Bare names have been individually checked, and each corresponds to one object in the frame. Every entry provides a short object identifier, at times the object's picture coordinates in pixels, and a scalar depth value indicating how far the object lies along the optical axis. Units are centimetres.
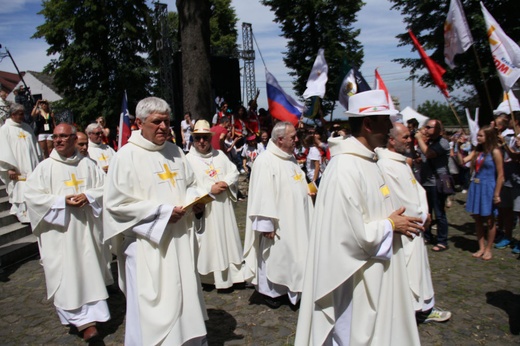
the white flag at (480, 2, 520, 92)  634
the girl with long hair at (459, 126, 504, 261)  700
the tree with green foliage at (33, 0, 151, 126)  3169
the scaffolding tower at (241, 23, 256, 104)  2986
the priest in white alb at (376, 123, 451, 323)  446
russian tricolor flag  787
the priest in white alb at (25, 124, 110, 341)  476
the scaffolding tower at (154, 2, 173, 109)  2239
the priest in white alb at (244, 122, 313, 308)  527
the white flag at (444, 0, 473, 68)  771
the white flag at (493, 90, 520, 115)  829
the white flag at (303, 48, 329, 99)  842
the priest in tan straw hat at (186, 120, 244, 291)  607
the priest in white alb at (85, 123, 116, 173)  792
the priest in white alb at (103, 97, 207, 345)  360
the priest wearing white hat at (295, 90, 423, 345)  280
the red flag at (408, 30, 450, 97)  789
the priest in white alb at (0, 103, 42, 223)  828
